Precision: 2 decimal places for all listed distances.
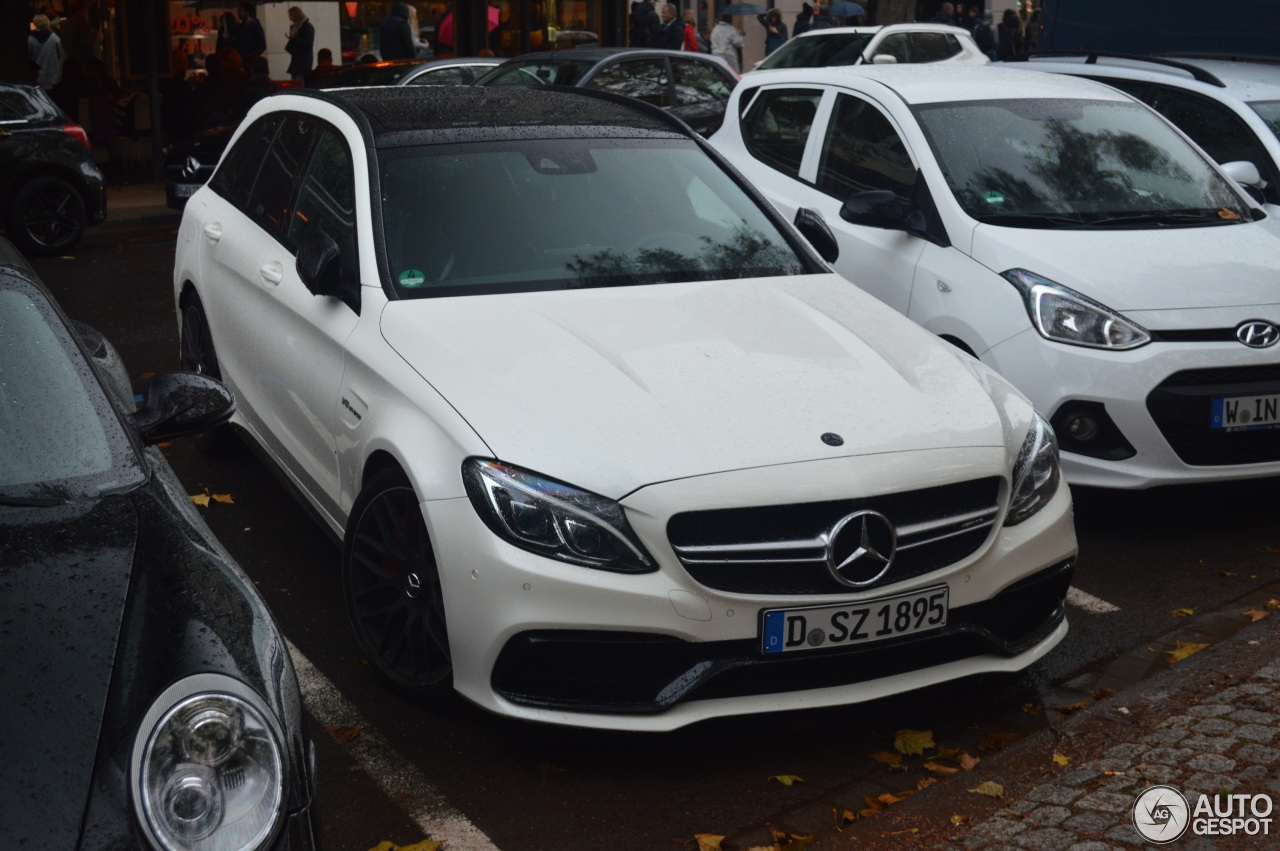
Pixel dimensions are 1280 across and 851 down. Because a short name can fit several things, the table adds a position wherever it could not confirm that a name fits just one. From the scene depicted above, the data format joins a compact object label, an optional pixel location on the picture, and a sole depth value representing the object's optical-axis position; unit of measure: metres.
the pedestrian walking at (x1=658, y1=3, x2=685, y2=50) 25.09
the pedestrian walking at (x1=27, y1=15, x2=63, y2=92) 18.91
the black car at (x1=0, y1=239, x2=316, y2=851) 2.52
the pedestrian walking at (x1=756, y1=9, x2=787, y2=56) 31.11
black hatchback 12.77
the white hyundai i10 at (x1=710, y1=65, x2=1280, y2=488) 5.86
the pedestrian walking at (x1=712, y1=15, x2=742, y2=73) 26.45
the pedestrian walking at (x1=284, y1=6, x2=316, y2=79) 20.59
